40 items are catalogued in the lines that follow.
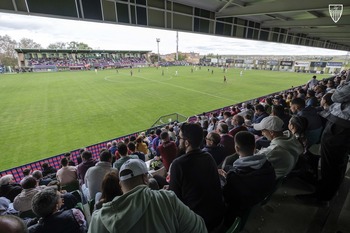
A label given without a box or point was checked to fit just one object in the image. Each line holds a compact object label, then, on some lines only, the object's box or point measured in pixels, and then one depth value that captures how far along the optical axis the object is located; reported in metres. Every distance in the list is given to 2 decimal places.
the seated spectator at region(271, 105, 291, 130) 4.73
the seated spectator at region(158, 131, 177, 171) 4.39
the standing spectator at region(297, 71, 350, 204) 2.63
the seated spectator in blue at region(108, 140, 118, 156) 6.94
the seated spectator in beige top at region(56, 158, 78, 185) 4.68
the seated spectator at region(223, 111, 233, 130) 6.49
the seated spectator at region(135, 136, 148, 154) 6.59
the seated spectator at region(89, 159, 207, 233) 1.12
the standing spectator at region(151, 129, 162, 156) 6.77
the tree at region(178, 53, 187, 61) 117.25
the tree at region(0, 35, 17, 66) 60.56
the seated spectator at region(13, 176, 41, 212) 3.24
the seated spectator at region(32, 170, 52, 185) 4.55
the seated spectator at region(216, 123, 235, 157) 3.86
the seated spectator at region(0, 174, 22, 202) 4.04
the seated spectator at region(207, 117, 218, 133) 6.70
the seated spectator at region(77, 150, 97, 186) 4.54
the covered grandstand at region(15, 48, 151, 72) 55.94
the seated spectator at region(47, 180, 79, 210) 3.03
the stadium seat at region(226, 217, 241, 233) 1.53
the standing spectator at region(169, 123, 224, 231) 1.86
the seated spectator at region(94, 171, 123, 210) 2.22
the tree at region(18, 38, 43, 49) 69.56
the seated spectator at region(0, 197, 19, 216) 3.01
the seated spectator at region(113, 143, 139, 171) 3.77
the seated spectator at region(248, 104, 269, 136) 5.65
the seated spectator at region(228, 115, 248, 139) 4.59
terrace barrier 7.07
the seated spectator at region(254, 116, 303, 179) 2.61
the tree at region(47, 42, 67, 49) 95.88
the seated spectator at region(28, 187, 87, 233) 2.03
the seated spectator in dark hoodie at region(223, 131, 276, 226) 2.07
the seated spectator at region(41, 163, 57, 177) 5.92
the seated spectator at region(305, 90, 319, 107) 5.59
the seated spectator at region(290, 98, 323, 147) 4.09
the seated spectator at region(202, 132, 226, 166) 3.37
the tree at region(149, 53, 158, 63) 86.60
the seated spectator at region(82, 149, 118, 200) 3.52
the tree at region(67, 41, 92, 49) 100.44
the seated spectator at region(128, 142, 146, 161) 5.42
